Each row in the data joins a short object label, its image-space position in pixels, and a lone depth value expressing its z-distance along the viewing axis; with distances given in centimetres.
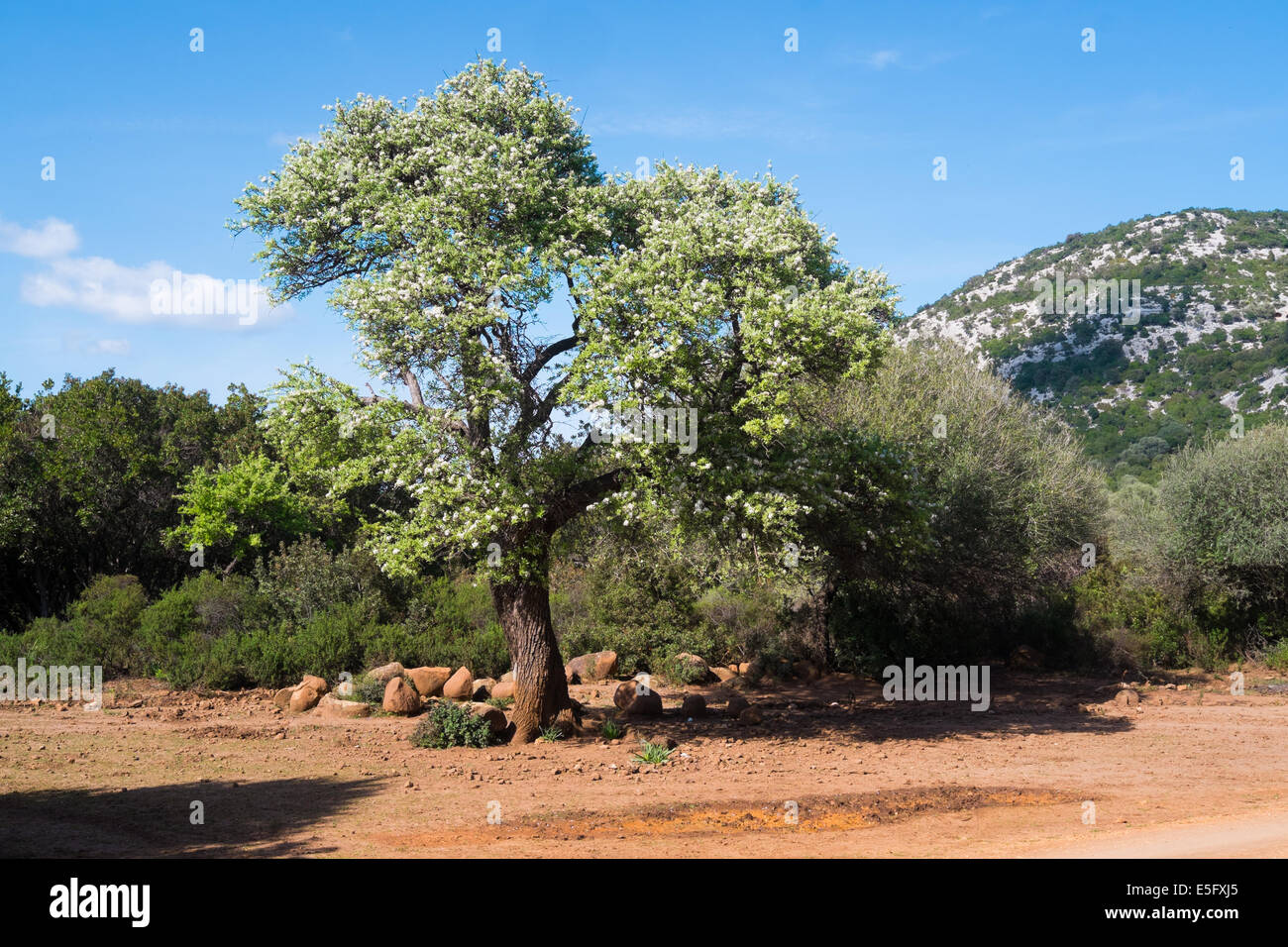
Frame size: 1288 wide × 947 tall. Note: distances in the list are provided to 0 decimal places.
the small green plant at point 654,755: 1290
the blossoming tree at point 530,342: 1198
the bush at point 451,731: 1412
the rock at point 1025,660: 2278
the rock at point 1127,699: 1789
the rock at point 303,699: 1783
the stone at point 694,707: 1656
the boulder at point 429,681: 1909
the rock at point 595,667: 2170
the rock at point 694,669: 2092
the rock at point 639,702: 1631
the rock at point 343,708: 1708
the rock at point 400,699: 1712
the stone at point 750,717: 1588
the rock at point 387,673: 1900
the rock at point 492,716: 1461
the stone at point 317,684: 1855
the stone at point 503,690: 1877
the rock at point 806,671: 2150
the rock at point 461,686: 1862
